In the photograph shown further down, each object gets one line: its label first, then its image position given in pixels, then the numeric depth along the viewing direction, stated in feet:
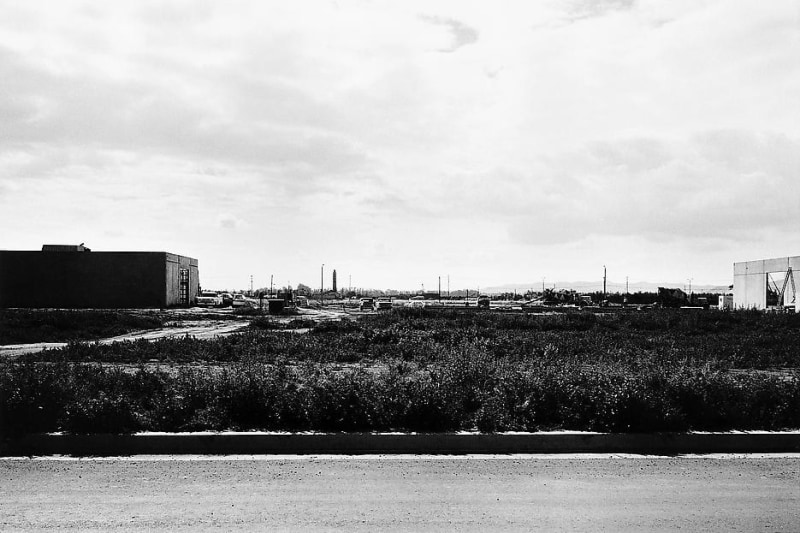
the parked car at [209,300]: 241.49
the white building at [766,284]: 170.30
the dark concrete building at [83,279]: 201.77
